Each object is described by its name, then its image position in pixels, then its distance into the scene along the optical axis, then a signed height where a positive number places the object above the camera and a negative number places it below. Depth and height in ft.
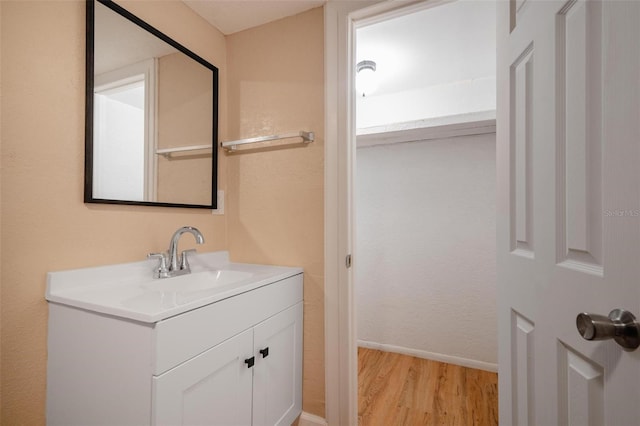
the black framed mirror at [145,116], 3.76 +1.45
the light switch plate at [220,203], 5.62 +0.21
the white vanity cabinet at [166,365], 2.66 -1.56
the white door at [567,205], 1.63 +0.07
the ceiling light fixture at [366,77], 6.60 +3.17
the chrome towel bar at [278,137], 4.93 +1.30
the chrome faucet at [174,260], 4.24 -0.69
